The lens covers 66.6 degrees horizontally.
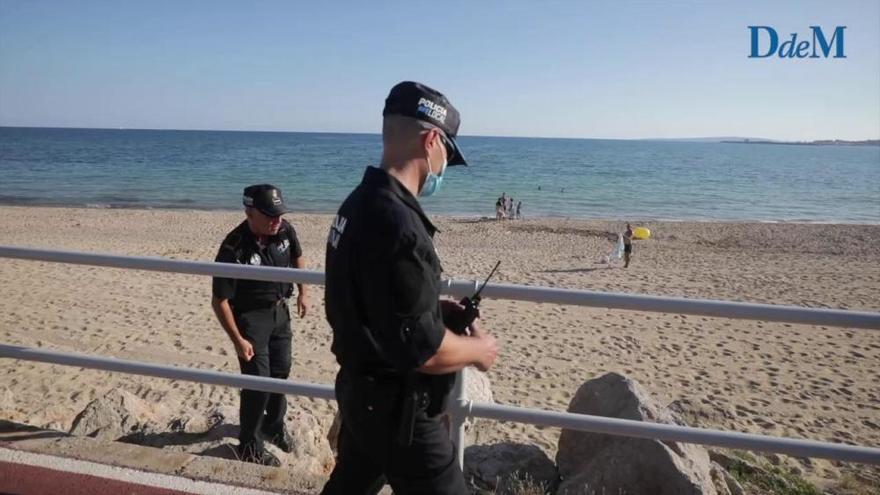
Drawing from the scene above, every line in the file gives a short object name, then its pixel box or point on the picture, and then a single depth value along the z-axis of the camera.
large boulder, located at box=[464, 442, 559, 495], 3.66
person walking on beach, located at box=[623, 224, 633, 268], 19.19
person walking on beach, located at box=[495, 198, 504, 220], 32.23
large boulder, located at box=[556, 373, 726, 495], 3.47
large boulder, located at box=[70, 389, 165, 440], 4.68
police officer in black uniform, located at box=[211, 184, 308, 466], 4.05
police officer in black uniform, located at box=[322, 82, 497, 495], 1.66
